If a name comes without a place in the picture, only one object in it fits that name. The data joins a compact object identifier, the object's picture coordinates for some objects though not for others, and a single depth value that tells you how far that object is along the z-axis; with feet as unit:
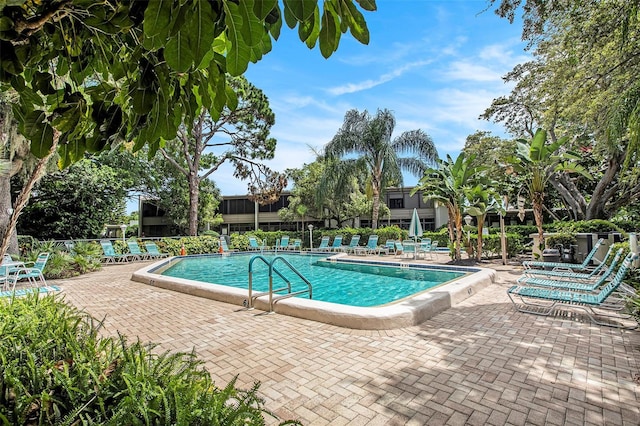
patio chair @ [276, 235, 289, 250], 80.02
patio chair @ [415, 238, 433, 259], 53.11
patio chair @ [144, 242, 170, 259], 58.90
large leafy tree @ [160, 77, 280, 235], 72.59
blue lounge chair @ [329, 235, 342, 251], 72.95
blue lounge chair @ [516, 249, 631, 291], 17.38
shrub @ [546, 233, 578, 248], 37.88
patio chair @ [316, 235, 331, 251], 73.34
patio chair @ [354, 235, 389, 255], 65.05
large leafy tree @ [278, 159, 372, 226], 74.28
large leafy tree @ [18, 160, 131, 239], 62.95
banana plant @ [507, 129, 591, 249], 34.01
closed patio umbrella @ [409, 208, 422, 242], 57.31
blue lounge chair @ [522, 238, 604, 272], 25.20
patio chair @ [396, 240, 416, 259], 52.70
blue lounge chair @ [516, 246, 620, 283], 21.31
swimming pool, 15.97
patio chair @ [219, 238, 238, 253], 71.75
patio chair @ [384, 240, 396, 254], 65.16
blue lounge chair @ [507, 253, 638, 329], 15.62
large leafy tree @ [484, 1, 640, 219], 16.72
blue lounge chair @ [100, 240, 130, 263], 51.80
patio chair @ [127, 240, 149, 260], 56.44
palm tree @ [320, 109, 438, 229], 64.23
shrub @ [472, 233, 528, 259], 48.03
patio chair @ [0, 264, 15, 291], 24.36
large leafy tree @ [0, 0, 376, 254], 2.77
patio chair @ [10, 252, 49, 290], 25.62
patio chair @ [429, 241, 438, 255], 53.93
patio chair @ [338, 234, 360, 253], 69.81
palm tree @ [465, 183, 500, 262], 40.37
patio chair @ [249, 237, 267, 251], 80.18
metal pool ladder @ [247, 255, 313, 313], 19.67
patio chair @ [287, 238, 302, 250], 78.36
